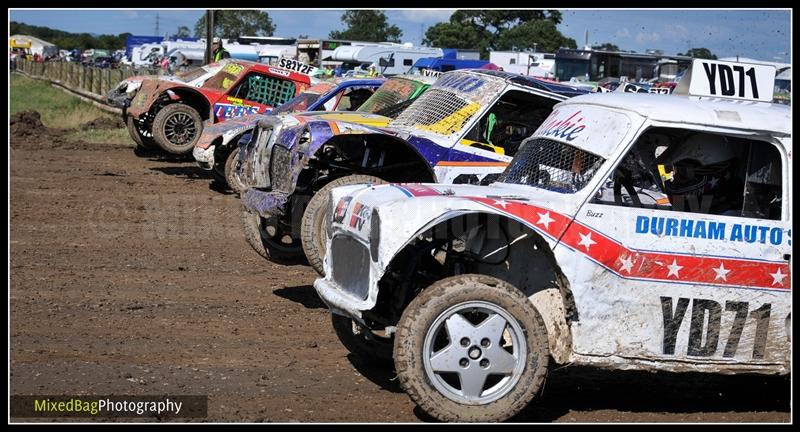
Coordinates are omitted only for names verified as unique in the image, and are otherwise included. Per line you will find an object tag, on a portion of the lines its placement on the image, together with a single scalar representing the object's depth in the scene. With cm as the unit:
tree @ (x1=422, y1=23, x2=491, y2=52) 7156
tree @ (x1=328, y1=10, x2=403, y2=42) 8006
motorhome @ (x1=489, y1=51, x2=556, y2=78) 4584
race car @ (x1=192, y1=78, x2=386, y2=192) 1423
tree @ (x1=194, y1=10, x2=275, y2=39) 10288
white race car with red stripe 516
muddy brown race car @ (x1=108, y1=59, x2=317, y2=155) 1783
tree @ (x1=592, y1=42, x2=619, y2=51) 4433
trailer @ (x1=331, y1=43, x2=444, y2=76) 4303
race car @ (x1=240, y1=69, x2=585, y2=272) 845
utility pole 2669
